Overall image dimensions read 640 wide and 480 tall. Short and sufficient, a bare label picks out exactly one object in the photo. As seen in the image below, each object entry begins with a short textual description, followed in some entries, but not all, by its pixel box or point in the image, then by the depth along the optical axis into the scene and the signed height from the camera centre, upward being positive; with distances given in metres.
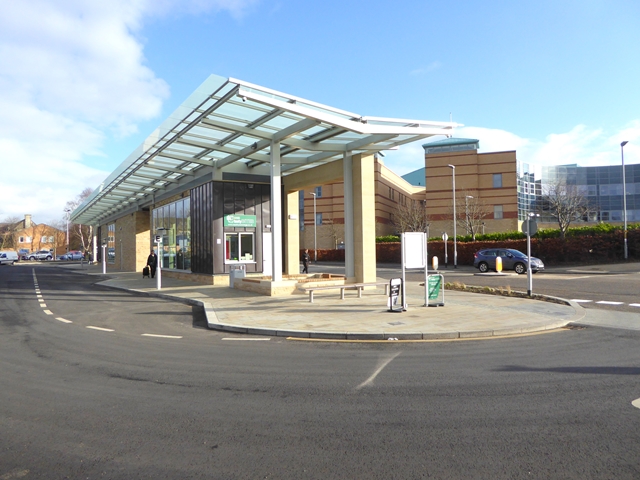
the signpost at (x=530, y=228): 14.91 +0.59
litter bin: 19.23 -0.98
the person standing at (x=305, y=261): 28.10 -0.70
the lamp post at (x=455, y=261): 36.74 -1.10
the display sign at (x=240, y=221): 21.36 +1.42
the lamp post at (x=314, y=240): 54.53 +1.21
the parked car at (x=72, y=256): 81.81 -0.46
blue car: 27.88 -0.90
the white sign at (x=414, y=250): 11.99 -0.05
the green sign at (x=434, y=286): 12.74 -1.07
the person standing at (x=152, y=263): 26.63 -0.63
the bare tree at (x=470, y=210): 50.84 +4.20
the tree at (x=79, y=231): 85.84 +4.57
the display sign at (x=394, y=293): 11.62 -1.13
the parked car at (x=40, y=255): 82.50 -0.23
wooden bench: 13.94 -1.19
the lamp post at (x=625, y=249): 31.86 -0.29
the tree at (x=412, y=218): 52.94 +3.61
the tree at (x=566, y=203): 42.69 +4.18
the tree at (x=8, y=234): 95.19 +4.43
